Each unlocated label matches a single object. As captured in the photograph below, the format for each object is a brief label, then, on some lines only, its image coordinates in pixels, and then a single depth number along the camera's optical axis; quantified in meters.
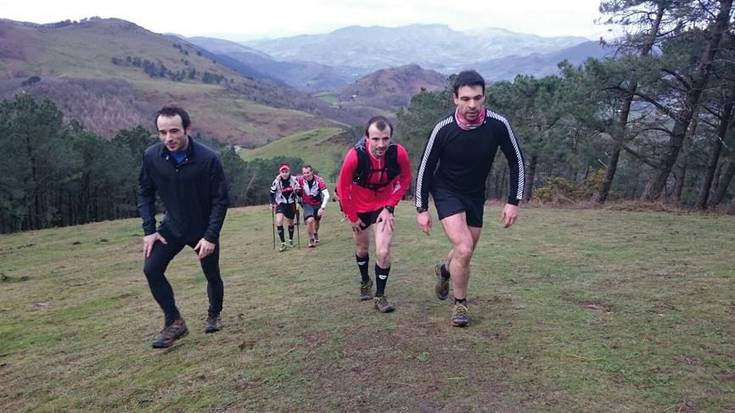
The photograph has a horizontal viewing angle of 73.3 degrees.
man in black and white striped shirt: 5.42
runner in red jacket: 6.29
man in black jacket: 5.41
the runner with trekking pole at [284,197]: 14.05
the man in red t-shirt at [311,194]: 13.42
